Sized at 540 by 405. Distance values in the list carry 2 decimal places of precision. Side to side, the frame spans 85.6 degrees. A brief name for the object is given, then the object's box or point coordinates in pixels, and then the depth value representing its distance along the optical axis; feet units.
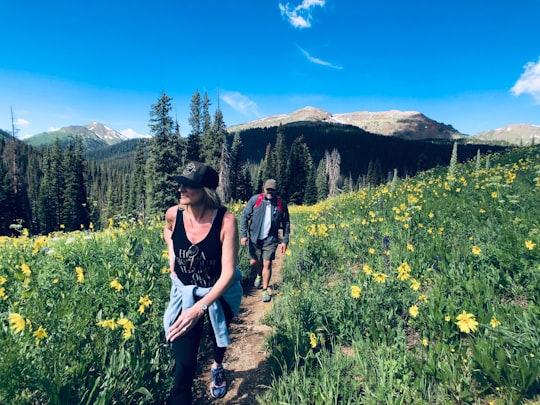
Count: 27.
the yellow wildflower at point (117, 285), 9.87
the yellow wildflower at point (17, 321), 7.05
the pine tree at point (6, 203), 141.18
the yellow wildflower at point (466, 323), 8.70
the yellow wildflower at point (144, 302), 9.21
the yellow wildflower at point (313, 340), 9.35
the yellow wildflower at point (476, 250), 12.49
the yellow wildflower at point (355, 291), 10.70
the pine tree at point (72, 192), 161.48
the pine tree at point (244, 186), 191.31
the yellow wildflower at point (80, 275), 10.90
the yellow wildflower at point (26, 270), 10.10
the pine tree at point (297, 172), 202.28
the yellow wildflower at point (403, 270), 11.31
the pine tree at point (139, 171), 182.60
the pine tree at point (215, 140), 130.31
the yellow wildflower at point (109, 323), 8.21
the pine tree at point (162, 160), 99.81
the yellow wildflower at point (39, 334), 7.11
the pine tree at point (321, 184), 225.87
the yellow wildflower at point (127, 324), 8.00
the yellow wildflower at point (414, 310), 9.49
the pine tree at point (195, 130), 142.61
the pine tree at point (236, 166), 175.42
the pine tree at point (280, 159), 200.70
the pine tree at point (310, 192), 197.98
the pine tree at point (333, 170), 223.24
